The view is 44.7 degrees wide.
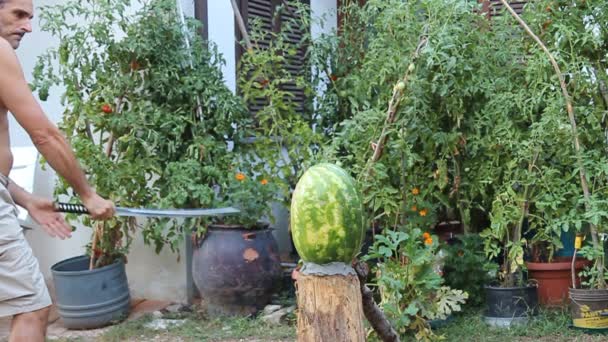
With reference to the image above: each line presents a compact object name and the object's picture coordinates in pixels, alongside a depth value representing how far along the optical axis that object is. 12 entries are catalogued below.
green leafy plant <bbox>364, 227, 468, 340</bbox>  3.81
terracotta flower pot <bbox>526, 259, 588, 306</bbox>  4.51
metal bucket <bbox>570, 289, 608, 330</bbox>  4.07
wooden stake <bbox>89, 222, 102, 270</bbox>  4.88
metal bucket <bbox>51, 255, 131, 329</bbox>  4.67
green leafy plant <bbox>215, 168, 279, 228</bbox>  4.73
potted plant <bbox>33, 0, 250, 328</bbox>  4.74
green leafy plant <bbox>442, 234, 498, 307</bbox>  4.49
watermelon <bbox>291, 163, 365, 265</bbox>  2.38
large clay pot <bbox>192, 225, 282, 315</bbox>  4.67
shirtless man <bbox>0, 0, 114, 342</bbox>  2.64
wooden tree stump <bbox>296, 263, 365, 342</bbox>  2.38
